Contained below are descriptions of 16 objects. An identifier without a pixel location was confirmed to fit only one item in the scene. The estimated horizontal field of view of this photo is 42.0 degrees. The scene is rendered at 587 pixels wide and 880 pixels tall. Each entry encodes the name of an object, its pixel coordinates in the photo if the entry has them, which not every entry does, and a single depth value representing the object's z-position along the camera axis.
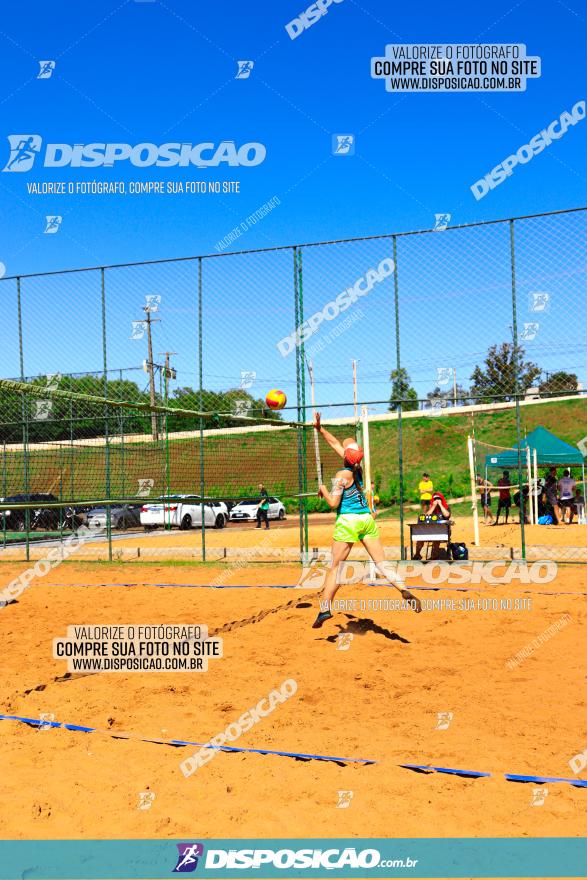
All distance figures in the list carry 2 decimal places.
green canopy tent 23.28
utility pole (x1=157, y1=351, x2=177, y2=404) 16.16
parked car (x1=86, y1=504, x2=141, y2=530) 24.95
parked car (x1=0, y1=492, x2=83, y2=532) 23.36
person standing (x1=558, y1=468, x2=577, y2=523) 23.36
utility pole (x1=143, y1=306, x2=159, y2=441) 18.40
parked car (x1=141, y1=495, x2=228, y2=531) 24.89
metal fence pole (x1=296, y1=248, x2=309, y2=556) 13.70
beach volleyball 9.74
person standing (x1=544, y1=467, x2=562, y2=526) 23.36
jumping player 8.22
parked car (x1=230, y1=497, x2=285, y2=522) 31.94
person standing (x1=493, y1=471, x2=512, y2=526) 24.08
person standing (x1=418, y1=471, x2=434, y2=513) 21.55
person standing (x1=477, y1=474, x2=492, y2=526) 24.82
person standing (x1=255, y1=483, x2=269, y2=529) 25.59
